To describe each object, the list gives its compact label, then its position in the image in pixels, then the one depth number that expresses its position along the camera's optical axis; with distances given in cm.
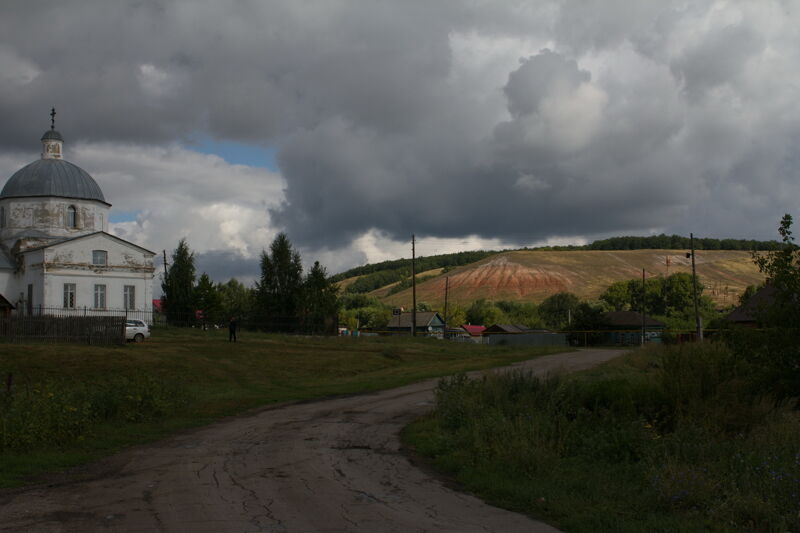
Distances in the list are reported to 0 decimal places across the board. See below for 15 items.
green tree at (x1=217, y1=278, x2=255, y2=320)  8292
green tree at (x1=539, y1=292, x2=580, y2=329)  10538
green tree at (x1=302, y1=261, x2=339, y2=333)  6053
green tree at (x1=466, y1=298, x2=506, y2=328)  11419
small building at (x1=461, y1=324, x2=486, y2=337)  9969
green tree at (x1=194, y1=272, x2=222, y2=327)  6481
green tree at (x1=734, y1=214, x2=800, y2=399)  1486
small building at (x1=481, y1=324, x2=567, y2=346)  7328
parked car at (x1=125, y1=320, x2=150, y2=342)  4134
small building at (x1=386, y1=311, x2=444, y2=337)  10506
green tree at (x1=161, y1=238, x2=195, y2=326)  6519
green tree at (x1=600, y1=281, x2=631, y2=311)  11225
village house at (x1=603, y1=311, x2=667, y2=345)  7438
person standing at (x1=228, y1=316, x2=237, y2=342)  4363
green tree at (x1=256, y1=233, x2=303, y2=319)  6188
